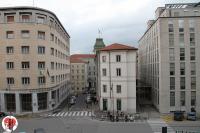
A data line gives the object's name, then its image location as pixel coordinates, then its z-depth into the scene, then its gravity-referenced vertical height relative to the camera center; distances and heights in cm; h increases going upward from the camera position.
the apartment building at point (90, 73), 7253 -376
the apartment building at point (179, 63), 3184 +31
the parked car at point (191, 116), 2755 -907
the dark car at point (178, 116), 2746 -899
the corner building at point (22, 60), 3297 +121
